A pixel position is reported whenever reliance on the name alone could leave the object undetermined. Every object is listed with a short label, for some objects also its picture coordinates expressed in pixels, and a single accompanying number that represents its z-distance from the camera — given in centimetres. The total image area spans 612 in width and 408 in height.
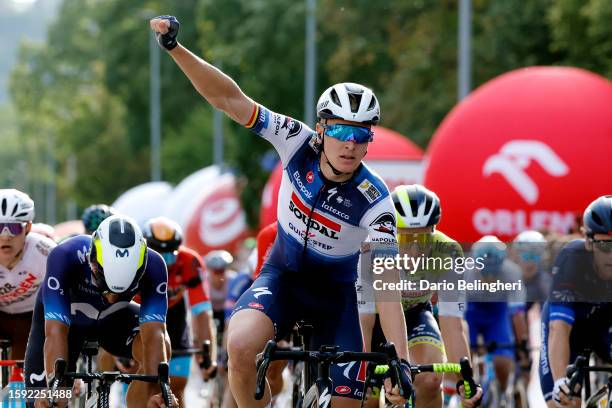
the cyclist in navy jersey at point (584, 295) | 1511
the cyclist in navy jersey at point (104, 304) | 1426
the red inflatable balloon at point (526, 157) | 3581
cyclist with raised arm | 1341
